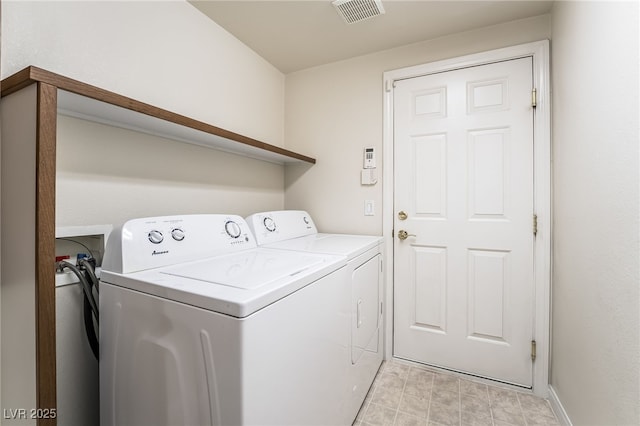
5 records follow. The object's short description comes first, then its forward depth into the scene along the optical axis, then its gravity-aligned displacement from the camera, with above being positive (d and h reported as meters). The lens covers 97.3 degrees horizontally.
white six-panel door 1.76 -0.07
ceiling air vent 1.58 +1.17
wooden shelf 0.81 +0.39
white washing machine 0.75 -0.38
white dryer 1.43 -0.36
